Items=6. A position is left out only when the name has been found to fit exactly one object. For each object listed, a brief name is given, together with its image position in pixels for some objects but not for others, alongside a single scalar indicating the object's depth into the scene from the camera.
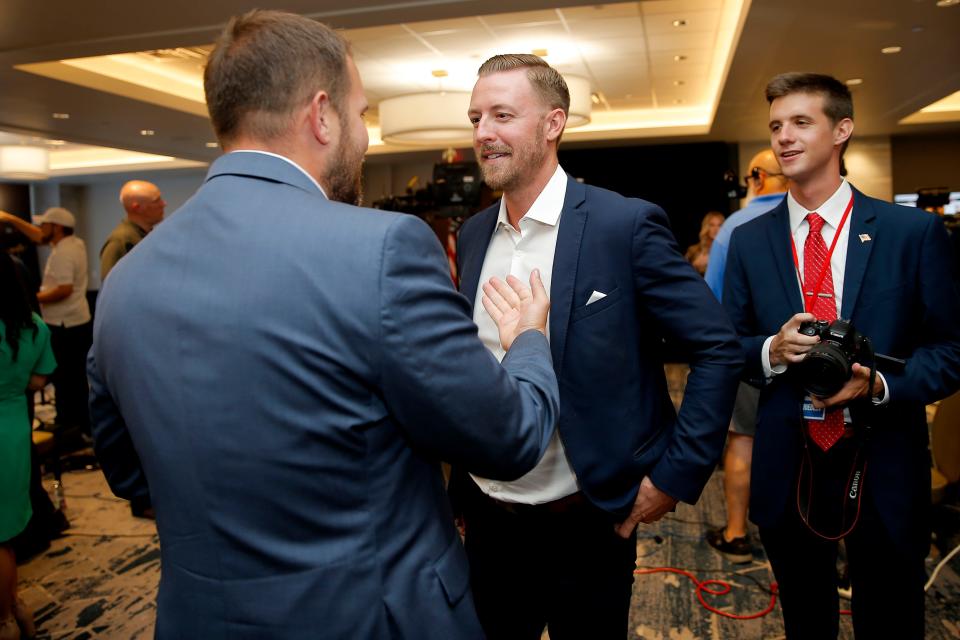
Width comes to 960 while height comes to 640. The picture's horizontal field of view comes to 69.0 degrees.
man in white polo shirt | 5.31
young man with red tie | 1.60
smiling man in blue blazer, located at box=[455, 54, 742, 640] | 1.45
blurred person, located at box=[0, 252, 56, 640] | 2.54
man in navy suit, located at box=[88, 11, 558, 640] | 0.85
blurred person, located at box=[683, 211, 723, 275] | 5.99
